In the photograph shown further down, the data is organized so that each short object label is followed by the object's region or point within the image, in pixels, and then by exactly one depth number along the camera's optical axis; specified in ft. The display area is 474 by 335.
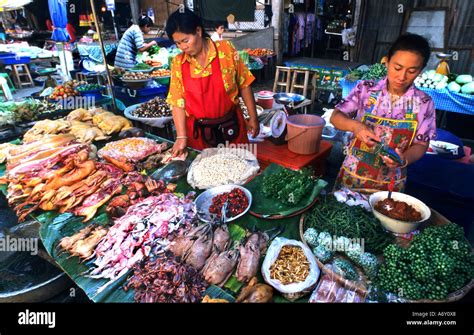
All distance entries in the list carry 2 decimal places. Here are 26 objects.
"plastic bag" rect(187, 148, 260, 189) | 8.43
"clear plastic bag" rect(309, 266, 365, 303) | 4.88
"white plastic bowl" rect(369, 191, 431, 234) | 5.79
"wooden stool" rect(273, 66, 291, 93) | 24.12
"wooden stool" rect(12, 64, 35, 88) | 37.60
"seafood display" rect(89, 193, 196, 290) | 6.19
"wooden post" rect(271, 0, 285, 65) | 35.38
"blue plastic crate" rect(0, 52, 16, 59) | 35.82
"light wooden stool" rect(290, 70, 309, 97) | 22.84
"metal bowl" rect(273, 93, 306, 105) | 17.93
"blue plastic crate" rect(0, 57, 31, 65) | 35.47
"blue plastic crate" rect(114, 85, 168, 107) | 18.57
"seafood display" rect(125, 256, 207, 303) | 5.32
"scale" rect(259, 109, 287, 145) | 10.38
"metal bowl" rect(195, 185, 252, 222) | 7.04
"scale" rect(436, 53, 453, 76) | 20.38
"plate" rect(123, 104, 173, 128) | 14.10
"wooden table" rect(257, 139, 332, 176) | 9.80
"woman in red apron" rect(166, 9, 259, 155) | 9.29
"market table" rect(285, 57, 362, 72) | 25.79
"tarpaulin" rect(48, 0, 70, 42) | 28.89
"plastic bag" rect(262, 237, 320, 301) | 5.03
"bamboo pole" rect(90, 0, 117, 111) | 12.46
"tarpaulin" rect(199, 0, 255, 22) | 37.55
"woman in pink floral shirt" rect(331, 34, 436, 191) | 6.20
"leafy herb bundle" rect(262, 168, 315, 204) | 7.08
